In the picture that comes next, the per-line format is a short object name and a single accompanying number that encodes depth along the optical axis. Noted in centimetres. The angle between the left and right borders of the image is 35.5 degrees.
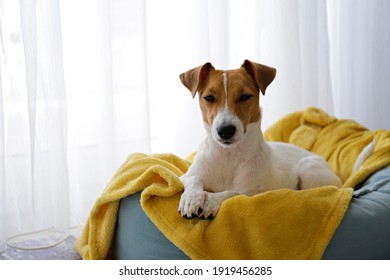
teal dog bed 82
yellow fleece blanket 80
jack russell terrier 85
